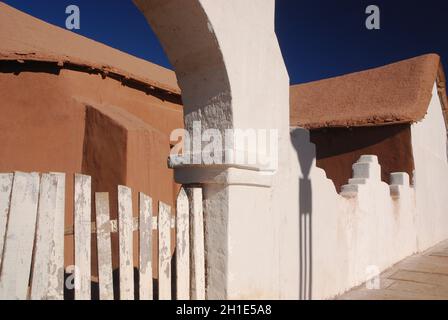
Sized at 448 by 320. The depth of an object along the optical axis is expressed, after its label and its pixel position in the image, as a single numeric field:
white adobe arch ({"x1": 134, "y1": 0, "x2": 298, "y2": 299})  2.96
